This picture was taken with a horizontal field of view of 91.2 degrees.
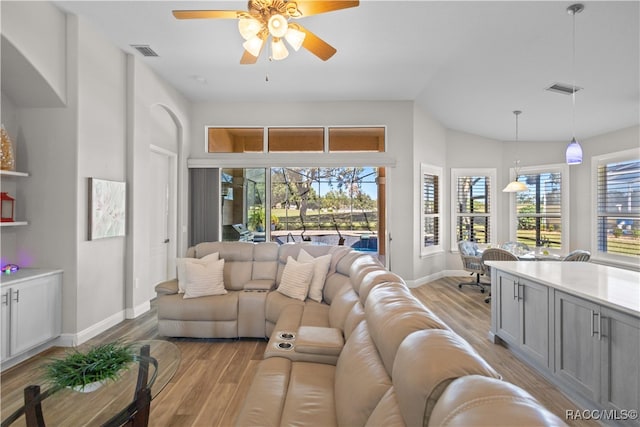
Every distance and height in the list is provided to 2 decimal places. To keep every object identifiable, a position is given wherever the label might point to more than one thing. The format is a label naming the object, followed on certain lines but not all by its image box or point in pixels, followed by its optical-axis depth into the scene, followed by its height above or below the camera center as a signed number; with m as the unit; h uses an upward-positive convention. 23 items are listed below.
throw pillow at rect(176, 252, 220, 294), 3.48 -0.59
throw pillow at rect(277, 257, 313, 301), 3.38 -0.74
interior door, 4.71 -0.08
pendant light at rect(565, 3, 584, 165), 2.74 +0.64
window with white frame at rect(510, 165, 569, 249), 5.95 +0.12
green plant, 1.56 -0.80
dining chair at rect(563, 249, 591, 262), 4.04 -0.55
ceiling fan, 2.22 +1.45
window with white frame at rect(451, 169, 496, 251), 6.43 +0.20
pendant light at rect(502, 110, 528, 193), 5.16 +0.45
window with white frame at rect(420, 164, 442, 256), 5.80 +0.07
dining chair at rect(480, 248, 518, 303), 4.46 -0.61
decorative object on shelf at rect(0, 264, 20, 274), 2.93 -0.53
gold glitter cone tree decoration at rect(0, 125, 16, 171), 2.85 +0.55
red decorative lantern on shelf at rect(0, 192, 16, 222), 3.02 +0.06
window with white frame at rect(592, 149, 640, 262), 4.79 +0.14
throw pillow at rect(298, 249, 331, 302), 3.39 -0.68
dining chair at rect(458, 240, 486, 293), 5.34 -0.79
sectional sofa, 0.75 -0.67
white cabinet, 2.60 -0.87
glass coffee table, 1.49 -0.96
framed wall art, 3.31 +0.06
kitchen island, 1.84 -0.81
